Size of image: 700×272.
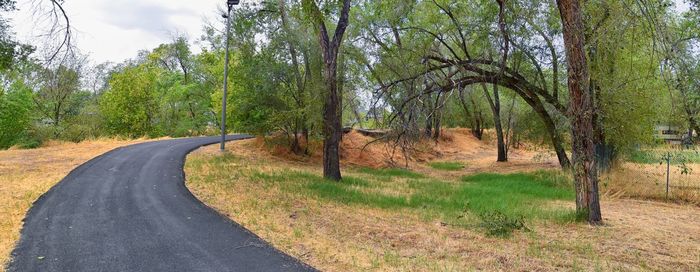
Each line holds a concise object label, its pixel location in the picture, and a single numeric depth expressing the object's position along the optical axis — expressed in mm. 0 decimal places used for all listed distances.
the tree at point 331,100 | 13992
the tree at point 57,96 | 36594
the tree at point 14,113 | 29031
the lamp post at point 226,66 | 17445
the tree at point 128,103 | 34281
